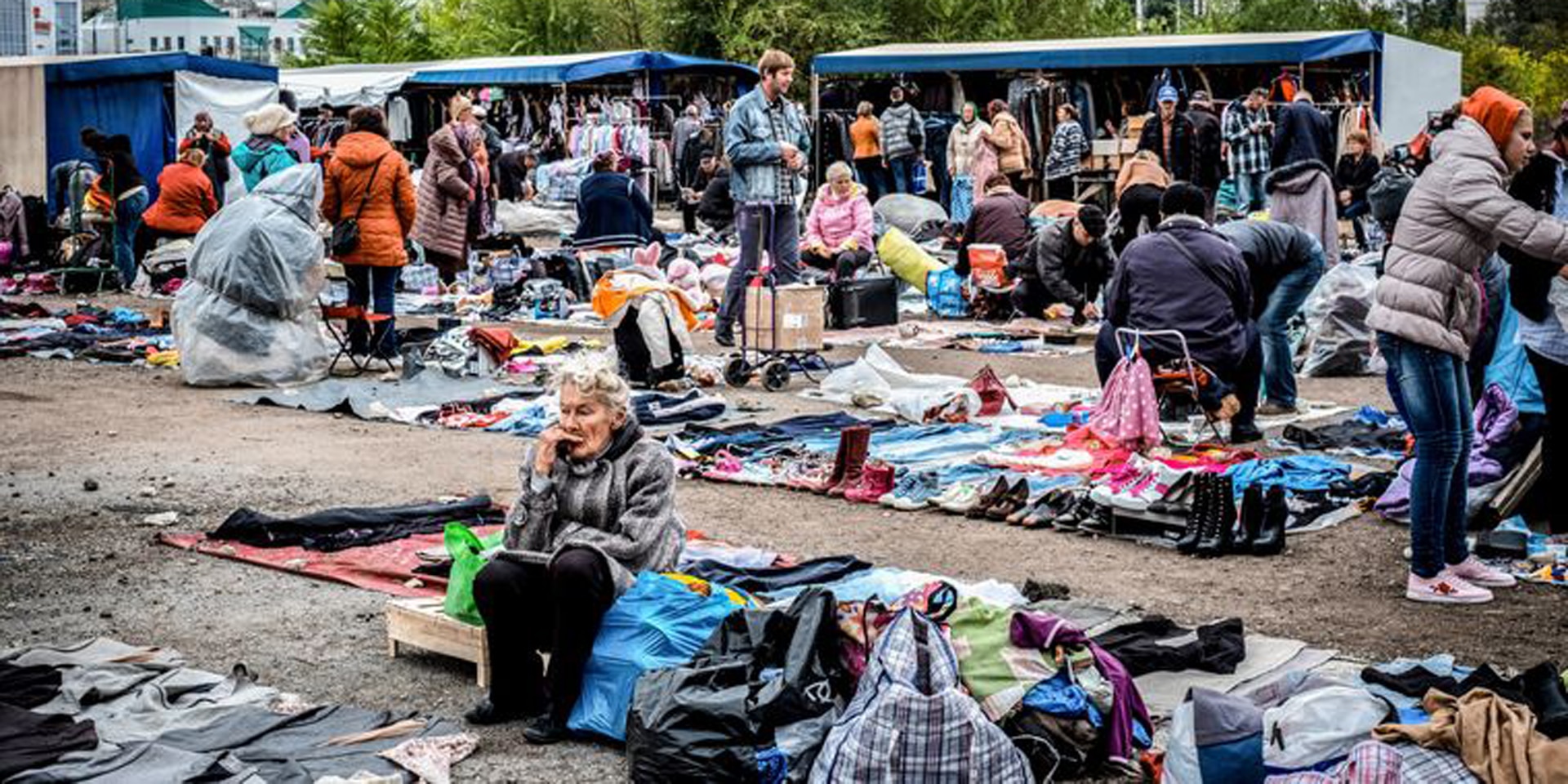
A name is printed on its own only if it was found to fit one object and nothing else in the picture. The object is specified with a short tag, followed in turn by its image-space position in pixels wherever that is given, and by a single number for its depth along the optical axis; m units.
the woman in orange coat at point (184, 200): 19.14
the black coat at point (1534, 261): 7.93
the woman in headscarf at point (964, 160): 24.95
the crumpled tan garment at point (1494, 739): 4.47
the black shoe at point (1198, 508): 8.14
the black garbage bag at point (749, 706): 5.18
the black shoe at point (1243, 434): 10.56
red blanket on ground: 7.54
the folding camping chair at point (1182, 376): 10.09
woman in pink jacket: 17.36
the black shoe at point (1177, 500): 8.34
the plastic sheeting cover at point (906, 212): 23.56
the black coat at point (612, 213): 17.25
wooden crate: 6.27
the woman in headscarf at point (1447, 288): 6.75
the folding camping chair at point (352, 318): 13.79
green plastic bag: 6.34
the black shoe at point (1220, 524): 8.05
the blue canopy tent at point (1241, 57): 23.53
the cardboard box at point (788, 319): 13.12
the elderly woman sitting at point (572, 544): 5.86
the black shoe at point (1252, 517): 8.10
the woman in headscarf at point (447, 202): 16.83
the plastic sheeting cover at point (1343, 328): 13.19
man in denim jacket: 14.27
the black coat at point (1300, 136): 20.62
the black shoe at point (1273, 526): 8.06
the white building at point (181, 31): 68.12
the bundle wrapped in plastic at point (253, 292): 13.21
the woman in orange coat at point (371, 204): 13.67
